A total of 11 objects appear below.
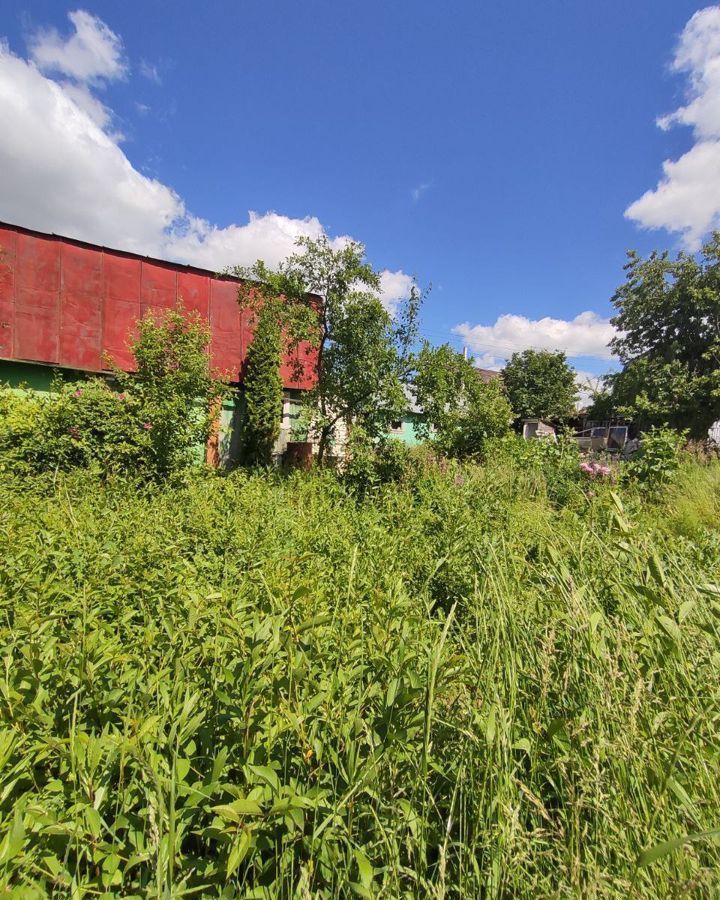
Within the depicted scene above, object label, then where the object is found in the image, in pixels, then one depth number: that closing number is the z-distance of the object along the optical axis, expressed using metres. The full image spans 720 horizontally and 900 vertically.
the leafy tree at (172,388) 6.35
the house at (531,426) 26.59
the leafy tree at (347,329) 7.02
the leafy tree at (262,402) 10.76
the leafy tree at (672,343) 18.62
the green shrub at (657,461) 5.92
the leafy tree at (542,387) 34.56
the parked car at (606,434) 23.41
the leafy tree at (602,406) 24.12
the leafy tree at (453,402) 7.33
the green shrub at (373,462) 6.72
